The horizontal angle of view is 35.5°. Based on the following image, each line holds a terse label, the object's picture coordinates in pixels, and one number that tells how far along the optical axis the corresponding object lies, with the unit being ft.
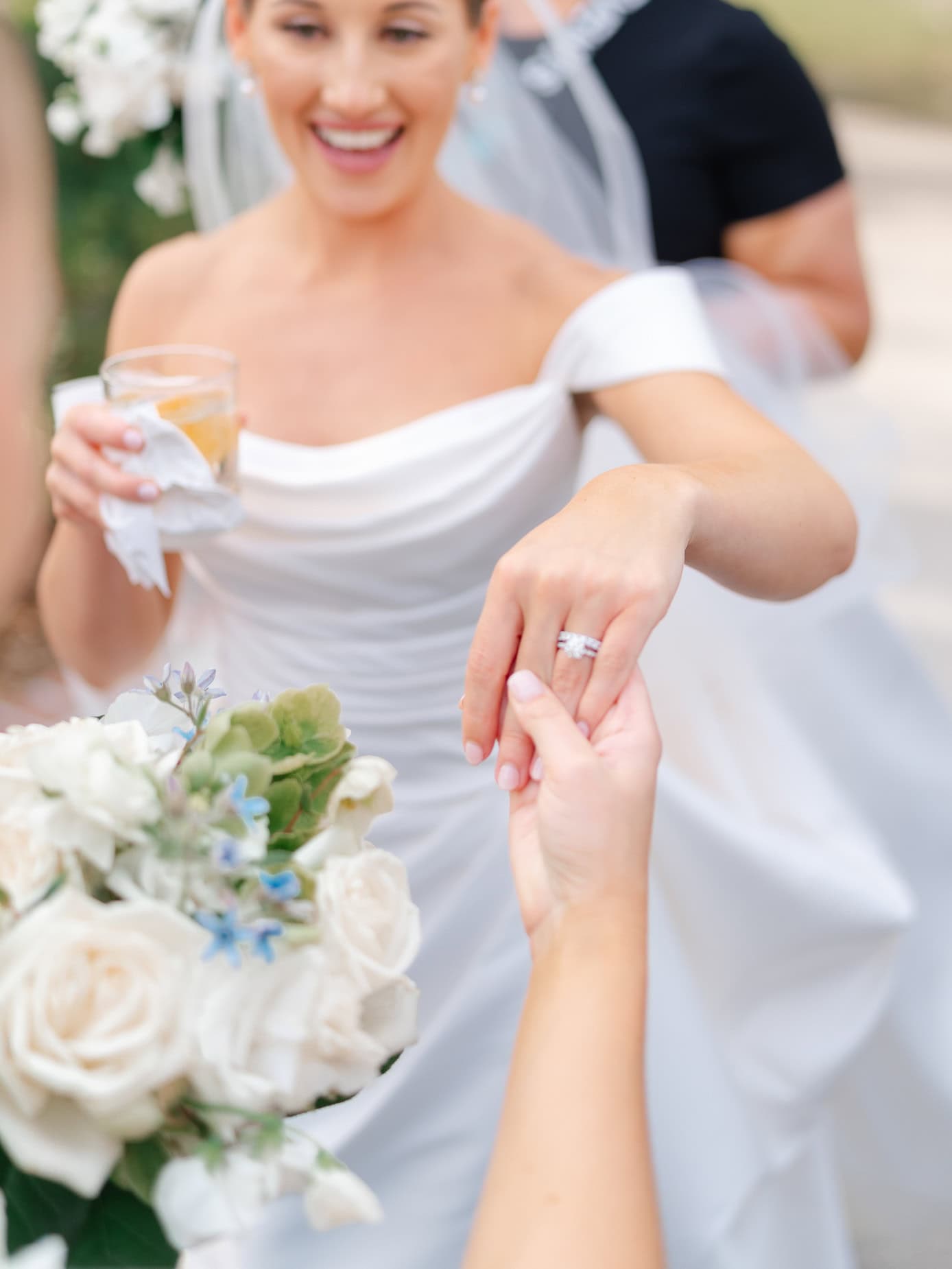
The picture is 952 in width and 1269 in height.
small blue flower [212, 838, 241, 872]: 2.63
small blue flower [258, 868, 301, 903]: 2.64
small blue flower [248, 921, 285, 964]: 2.56
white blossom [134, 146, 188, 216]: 7.27
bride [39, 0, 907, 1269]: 5.14
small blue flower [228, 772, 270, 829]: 2.67
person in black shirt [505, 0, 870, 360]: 8.35
